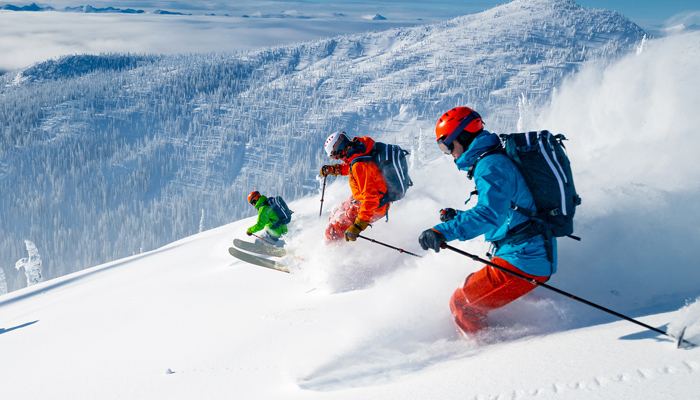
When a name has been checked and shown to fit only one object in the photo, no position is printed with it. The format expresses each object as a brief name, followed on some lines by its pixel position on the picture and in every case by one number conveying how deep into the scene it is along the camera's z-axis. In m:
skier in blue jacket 3.48
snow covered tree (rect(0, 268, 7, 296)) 39.66
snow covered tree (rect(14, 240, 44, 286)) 40.75
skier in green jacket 10.83
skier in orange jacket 6.89
